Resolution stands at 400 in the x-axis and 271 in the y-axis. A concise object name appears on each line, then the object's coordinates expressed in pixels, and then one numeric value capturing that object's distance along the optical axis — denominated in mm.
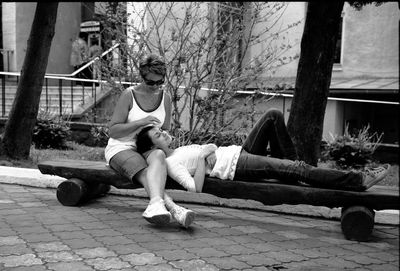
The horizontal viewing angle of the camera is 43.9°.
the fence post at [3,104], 11582
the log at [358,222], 4191
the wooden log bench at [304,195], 4188
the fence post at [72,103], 12483
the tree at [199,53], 7488
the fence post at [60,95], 11393
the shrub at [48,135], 9359
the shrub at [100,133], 8586
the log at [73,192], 5051
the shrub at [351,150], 7980
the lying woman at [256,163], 4238
